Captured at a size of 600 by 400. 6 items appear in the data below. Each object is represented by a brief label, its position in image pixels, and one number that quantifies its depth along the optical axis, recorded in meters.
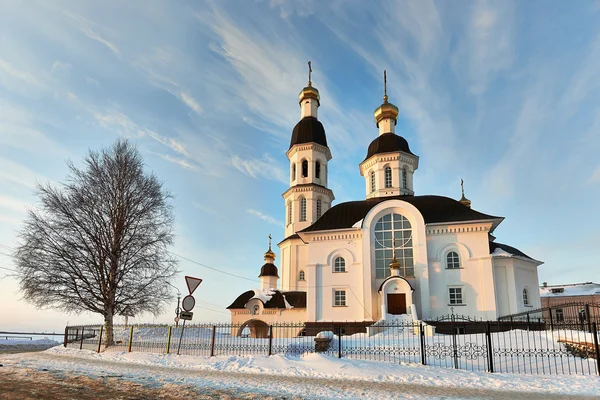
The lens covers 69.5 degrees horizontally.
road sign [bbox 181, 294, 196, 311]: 12.61
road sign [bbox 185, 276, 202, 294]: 12.64
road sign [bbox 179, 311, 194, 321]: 12.76
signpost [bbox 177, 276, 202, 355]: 12.62
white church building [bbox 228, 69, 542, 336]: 25.17
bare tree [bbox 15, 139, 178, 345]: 17.98
